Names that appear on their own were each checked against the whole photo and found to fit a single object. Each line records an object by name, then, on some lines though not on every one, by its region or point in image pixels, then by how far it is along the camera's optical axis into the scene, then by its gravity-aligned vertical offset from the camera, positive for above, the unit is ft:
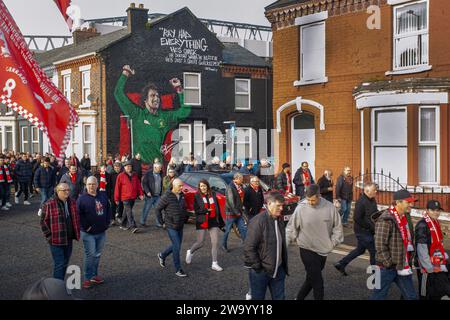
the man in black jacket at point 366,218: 28.37 -3.60
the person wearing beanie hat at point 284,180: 51.83 -2.79
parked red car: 45.27 -3.18
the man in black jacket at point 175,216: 31.02 -3.77
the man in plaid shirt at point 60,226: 26.16 -3.63
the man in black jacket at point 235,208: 36.55 -3.87
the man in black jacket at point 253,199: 37.88 -3.38
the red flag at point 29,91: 23.75 +2.85
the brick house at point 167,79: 93.91 +13.67
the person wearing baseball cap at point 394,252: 21.42 -4.13
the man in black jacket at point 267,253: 20.75 -3.97
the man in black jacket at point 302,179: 51.94 -2.71
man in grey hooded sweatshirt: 23.08 -3.63
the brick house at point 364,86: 48.49 +6.49
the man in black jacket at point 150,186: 48.32 -3.06
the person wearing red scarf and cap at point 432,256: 22.29 -4.47
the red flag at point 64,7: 25.30 +6.96
